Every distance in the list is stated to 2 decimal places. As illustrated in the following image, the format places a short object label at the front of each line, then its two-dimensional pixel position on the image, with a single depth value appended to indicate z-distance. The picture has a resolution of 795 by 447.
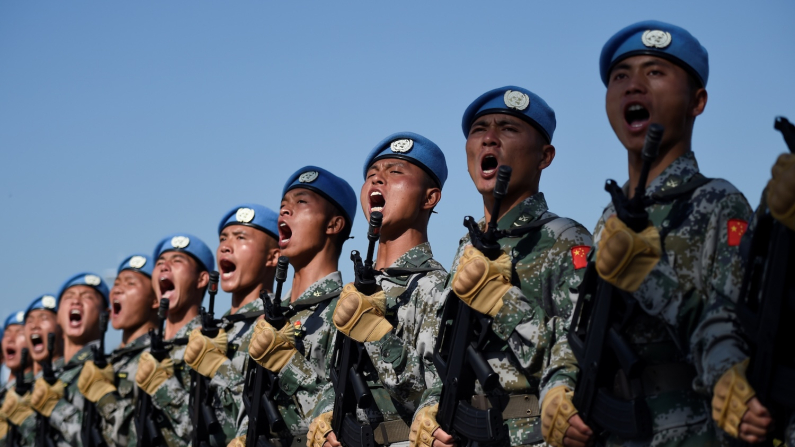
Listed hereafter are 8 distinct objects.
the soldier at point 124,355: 11.80
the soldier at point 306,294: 8.23
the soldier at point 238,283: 9.47
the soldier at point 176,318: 10.54
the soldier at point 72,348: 12.99
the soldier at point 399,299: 6.98
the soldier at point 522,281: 5.53
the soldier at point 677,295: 4.48
